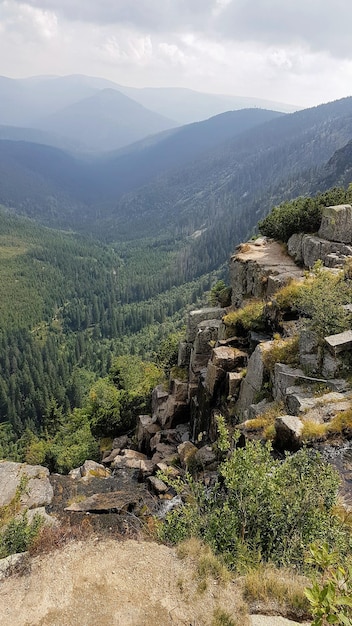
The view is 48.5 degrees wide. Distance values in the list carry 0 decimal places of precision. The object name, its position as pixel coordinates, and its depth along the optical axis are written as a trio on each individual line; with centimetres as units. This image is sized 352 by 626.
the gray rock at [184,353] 2919
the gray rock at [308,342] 1557
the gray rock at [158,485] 1652
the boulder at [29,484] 1669
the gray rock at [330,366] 1446
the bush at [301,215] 2825
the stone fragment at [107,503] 1341
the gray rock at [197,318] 2886
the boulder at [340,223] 2531
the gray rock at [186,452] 1883
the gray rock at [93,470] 2118
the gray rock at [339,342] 1416
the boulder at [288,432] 1202
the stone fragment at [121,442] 2991
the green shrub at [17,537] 972
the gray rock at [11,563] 897
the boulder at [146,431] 2681
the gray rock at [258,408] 1533
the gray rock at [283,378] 1516
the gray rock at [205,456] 1660
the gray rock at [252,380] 1734
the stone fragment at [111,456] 2669
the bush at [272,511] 759
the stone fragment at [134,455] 2448
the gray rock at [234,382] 1967
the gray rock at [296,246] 2719
